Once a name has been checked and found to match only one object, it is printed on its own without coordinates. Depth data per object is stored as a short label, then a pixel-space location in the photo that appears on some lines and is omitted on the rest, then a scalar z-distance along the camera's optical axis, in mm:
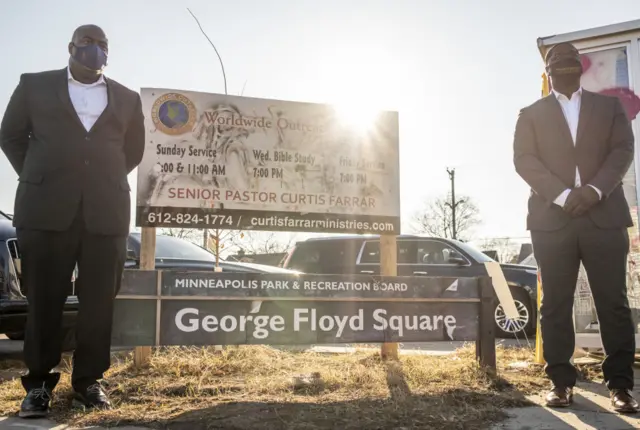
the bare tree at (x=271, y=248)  37812
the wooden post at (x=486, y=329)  4258
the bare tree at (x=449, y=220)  48062
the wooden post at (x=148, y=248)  4844
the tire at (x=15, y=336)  7204
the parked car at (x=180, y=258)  6871
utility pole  45406
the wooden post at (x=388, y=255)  5230
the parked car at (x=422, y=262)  8570
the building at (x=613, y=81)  4852
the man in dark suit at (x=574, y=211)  3395
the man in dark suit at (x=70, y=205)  3234
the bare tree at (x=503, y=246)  51384
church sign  4832
